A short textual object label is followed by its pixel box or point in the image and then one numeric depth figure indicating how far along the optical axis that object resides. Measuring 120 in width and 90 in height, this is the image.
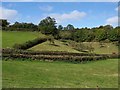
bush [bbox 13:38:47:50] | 21.30
